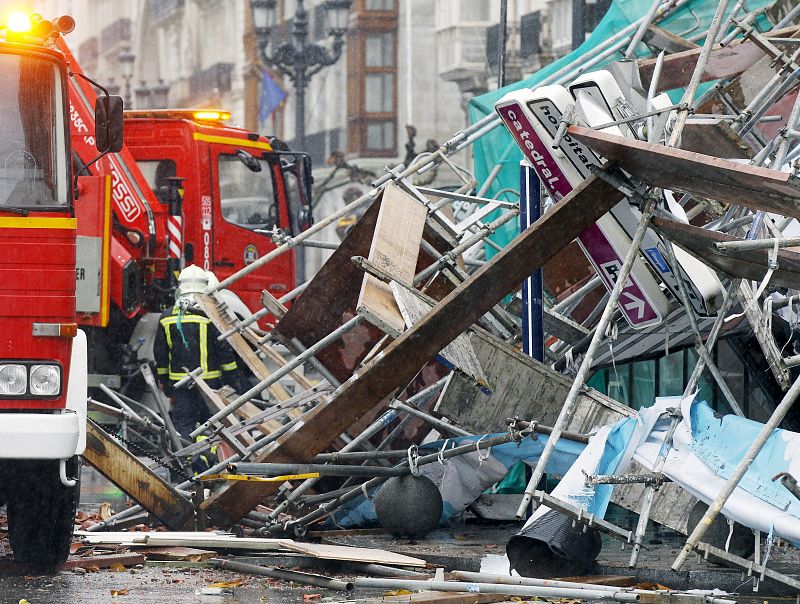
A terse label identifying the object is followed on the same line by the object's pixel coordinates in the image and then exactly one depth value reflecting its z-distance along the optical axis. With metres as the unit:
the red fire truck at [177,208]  29.97
